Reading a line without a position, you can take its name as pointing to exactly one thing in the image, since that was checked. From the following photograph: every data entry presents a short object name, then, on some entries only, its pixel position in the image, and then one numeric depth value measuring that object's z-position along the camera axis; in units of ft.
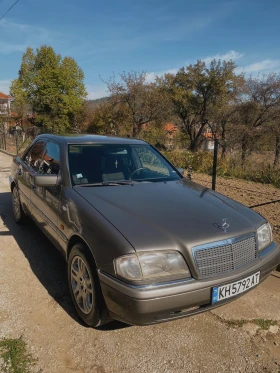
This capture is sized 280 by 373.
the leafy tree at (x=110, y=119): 70.90
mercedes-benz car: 6.77
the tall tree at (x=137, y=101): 68.49
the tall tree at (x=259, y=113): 72.84
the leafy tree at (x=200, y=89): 80.07
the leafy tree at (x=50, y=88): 124.47
